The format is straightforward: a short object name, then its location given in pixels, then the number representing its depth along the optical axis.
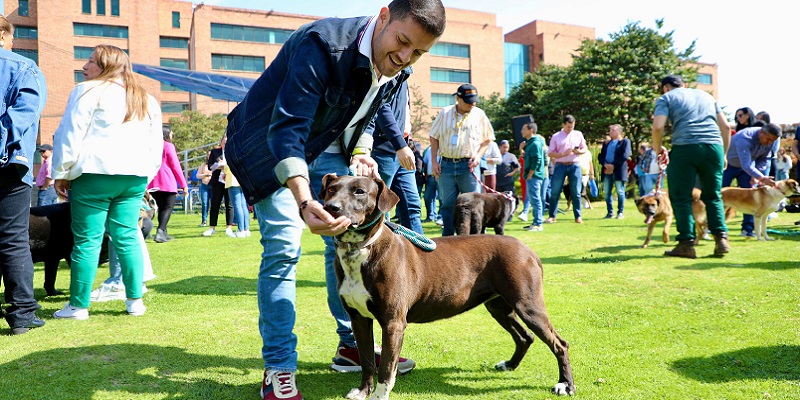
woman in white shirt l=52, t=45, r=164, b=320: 4.19
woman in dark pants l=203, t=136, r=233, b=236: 11.27
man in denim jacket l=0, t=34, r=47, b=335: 3.87
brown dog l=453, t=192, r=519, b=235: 6.50
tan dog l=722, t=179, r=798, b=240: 8.48
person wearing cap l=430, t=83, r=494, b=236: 6.68
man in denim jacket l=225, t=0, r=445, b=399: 2.33
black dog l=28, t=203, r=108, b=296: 5.02
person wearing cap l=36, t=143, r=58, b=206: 10.73
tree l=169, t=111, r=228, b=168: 41.81
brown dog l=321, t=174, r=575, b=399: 2.58
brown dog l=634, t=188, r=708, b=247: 8.60
